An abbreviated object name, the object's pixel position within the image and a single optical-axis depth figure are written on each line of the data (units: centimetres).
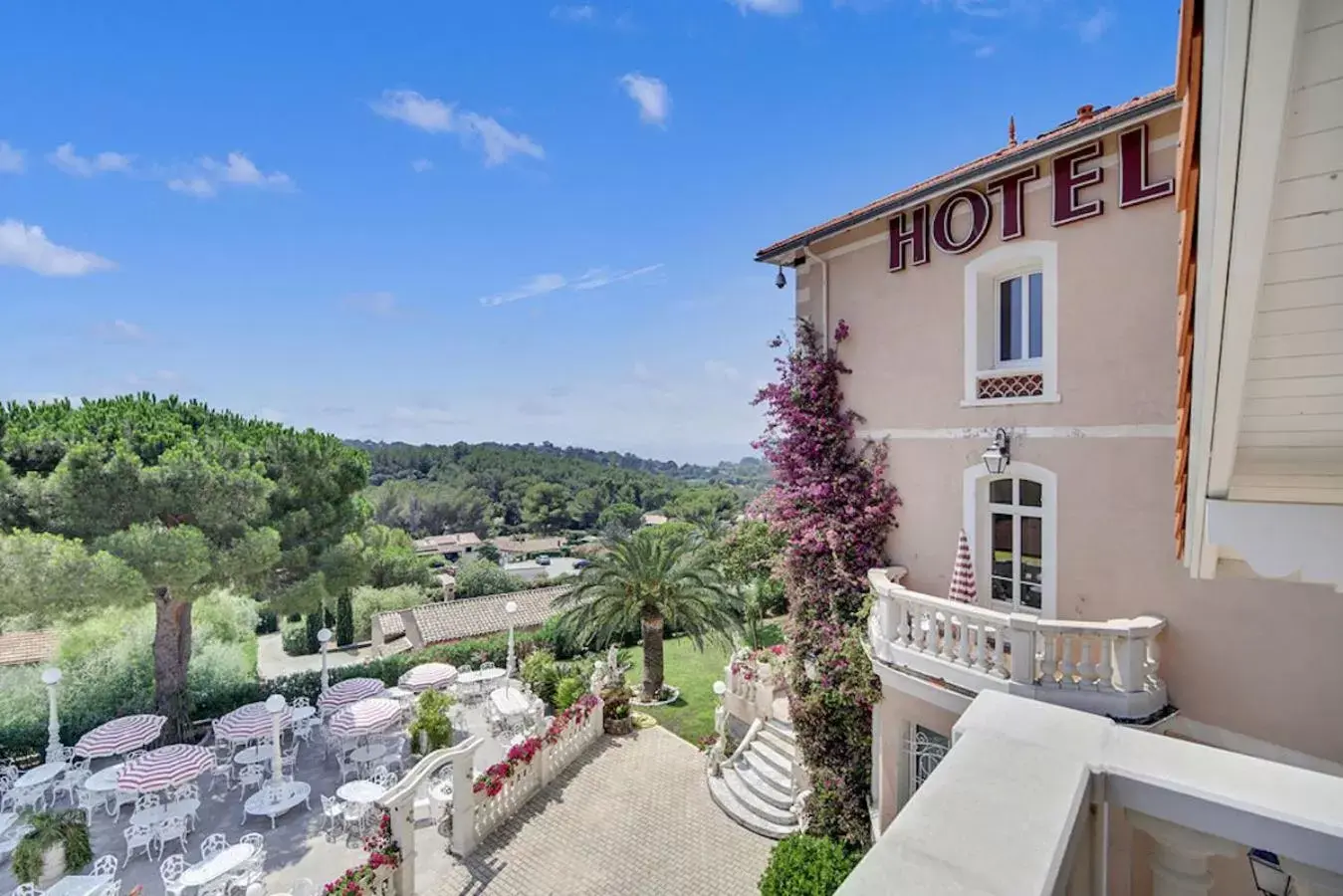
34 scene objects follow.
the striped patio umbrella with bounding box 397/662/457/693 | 2075
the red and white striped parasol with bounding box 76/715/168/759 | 1585
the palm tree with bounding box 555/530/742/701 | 1959
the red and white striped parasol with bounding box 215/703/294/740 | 1692
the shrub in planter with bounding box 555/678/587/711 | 1906
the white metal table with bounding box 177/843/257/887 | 1153
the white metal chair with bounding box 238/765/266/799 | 1590
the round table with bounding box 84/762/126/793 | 1462
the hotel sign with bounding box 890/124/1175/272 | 800
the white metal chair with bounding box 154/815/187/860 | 1334
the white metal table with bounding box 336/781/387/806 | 1405
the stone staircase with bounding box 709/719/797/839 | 1286
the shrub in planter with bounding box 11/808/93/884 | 1216
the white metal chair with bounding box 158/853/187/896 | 1157
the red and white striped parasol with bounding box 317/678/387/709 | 1872
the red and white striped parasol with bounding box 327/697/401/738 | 1622
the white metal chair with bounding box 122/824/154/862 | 1317
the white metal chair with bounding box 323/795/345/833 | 1416
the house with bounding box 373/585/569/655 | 3011
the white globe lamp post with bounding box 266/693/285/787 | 1493
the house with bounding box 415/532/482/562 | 8569
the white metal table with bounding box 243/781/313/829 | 1424
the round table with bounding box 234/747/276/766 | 1656
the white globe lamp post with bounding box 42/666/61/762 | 1553
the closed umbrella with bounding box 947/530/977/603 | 934
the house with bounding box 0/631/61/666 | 2545
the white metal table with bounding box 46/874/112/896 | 1104
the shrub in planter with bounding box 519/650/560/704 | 2062
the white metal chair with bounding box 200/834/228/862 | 1275
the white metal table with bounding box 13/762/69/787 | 1512
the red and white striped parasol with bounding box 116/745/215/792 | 1364
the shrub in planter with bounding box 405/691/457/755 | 1738
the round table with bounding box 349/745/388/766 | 1688
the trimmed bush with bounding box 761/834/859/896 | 918
